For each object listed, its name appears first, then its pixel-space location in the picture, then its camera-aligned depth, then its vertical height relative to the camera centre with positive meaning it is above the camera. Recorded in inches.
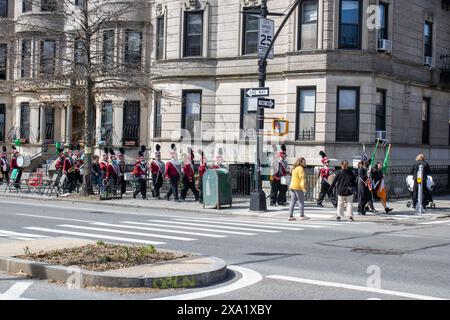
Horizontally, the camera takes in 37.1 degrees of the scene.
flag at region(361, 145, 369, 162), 1007.6 -3.7
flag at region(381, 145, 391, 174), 1046.6 -14.1
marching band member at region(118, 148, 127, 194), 1090.1 -44.5
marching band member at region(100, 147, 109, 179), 1112.5 -28.7
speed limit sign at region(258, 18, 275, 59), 853.0 +149.3
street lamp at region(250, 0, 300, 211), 857.5 +2.5
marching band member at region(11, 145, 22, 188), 1230.9 -43.0
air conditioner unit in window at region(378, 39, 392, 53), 1065.5 +173.3
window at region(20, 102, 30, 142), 1536.3 +58.3
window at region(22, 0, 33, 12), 1501.0 +311.6
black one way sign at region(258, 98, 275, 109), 861.8 +62.2
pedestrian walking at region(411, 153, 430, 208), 894.4 -24.8
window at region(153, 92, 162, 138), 1252.5 +53.5
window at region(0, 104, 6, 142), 1598.1 +64.0
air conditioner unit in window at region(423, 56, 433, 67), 1223.5 +171.7
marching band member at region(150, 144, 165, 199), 1054.4 -38.9
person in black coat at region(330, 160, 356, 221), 797.9 -42.7
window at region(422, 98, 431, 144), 1257.4 +64.0
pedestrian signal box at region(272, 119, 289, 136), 935.7 +35.6
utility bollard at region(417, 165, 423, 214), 886.4 -47.9
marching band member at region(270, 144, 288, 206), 954.1 -42.5
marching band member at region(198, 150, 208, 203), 1003.3 -31.3
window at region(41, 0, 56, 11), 1060.0 +226.4
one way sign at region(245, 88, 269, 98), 856.3 +75.6
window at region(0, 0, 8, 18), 1581.0 +322.9
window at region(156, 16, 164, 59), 1248.2 +207.2
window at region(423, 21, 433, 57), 1243.5 +215.8
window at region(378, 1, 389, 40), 1092.5 +220.1
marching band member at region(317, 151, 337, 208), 954.1 -40.4
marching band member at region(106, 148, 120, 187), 1071.0 -39.4
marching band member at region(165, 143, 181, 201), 1017.5 -37.1
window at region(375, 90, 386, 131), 1103.0 +70.8
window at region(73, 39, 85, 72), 1055.0 +162.8
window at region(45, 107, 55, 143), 1505.9 +49.3
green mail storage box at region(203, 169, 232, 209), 929.5 -53.4
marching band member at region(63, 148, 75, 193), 1136.8 -42.0
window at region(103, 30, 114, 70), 1081.4 +164.5
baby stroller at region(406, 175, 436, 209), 926.6 -49.2
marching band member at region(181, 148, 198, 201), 1009.9 -40.4
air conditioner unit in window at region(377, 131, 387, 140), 1088.6 +31.5
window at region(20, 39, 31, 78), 1185.3 +162.4
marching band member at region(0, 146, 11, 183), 1323.8 -43.3
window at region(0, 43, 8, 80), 1530.1 +196.5
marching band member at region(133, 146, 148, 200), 1056.2 -41.0
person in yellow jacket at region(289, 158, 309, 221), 794.2 -39.2
